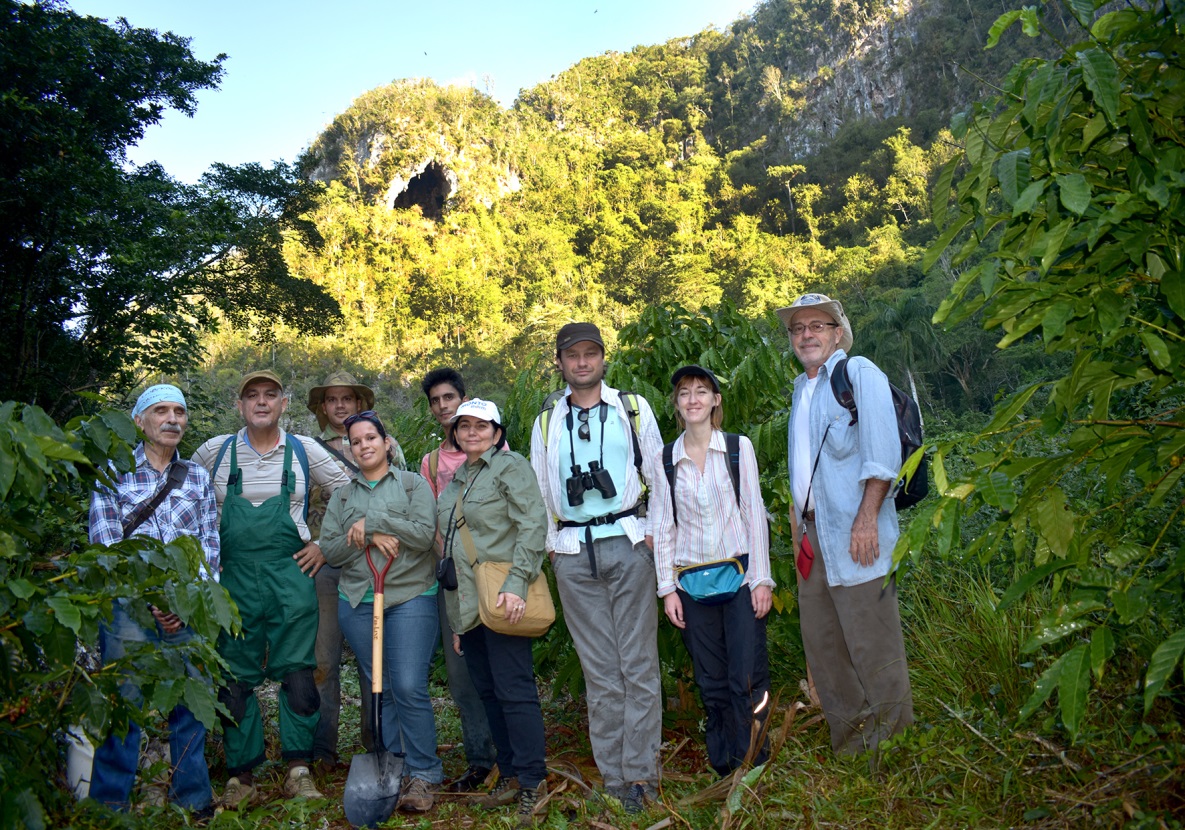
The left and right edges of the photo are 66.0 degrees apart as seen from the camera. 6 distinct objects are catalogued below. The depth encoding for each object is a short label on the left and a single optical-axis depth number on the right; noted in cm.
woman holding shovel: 376
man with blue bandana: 326
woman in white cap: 357
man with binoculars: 346
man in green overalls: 383
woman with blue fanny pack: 340
